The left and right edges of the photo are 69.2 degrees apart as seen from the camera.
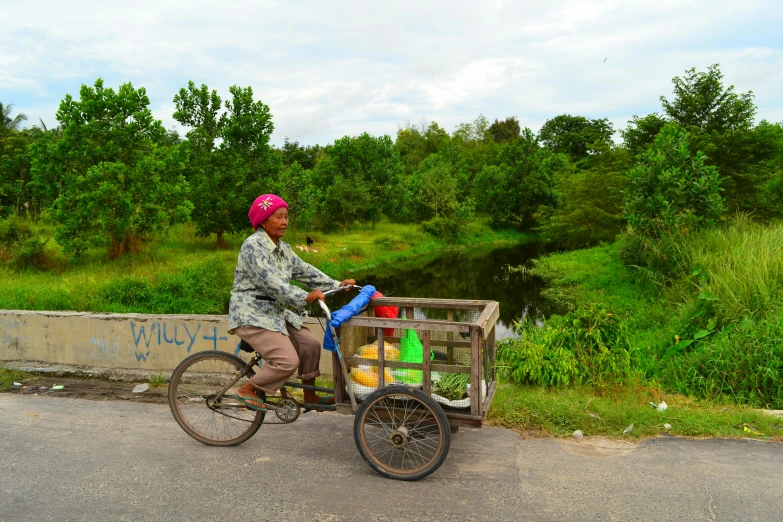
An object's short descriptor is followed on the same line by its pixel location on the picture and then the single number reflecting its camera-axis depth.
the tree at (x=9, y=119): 34.31
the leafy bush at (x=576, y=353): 5.83
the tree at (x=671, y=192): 12.12
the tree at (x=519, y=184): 41.44
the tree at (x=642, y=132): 19.33
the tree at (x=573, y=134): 55.88
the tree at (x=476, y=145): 53.99
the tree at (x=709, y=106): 17.27
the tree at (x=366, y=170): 35.31
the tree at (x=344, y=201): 32.91
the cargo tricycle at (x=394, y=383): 3.56
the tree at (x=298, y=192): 27.11
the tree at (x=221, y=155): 21.83
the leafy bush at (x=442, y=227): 37.12
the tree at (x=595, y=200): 25.19
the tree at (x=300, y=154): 53.31
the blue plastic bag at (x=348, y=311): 3.72
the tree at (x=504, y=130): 72.75
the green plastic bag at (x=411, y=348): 3.93
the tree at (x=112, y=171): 16.75
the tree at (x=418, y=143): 58.41
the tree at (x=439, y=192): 38.66
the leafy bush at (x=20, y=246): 15.80
